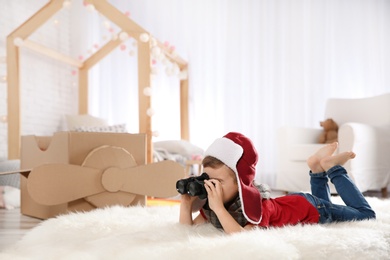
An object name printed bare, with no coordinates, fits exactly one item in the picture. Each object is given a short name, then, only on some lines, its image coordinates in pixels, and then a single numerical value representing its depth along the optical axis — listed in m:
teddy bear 3.66
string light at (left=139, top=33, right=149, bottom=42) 3.19
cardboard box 2.15
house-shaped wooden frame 3.19
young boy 1.33
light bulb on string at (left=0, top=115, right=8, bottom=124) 3.50
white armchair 3.19
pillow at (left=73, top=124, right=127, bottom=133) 3.76
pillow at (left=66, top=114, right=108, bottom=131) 4.38
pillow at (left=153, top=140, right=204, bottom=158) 4.09
